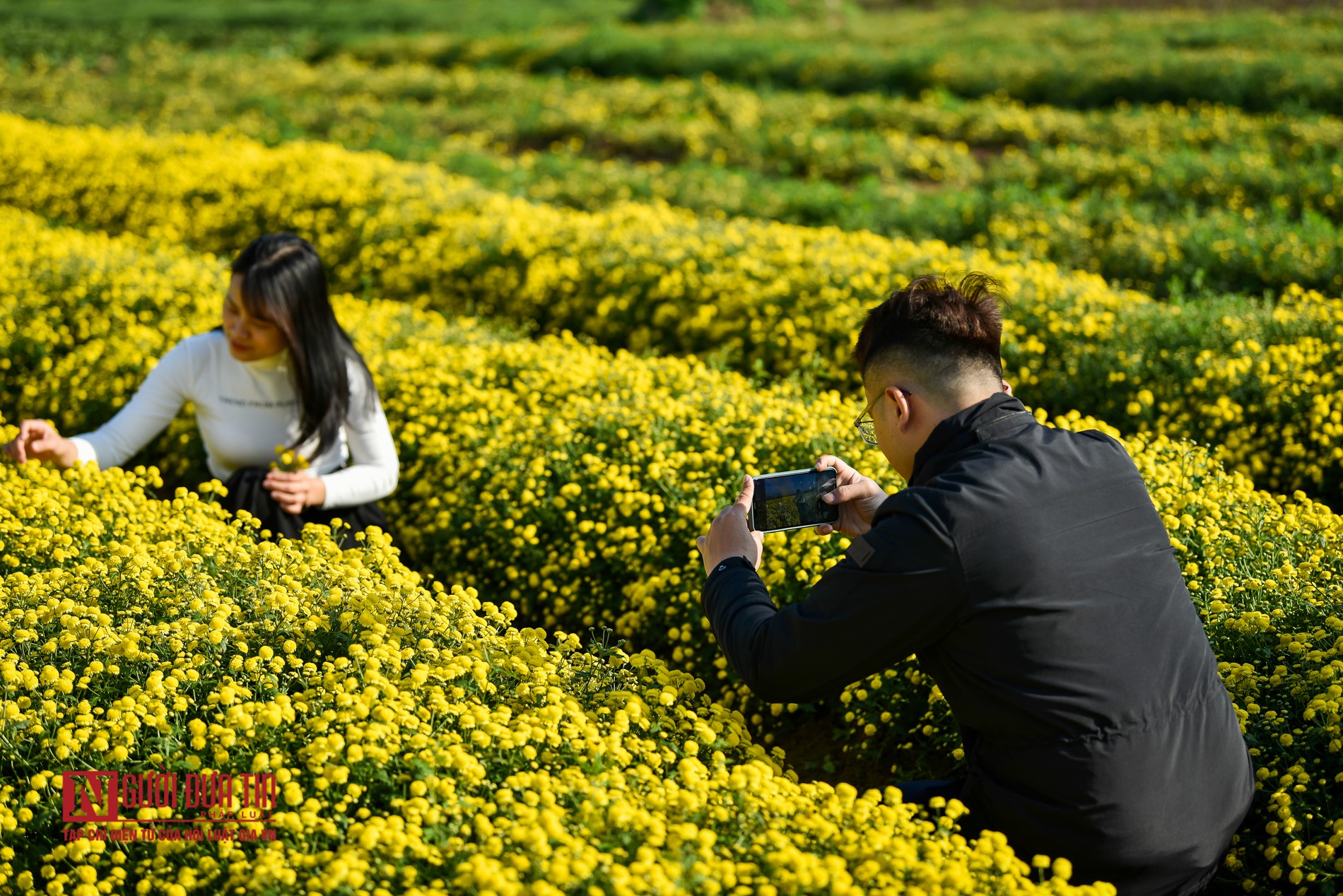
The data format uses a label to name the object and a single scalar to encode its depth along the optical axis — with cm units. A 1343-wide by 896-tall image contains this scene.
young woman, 394
